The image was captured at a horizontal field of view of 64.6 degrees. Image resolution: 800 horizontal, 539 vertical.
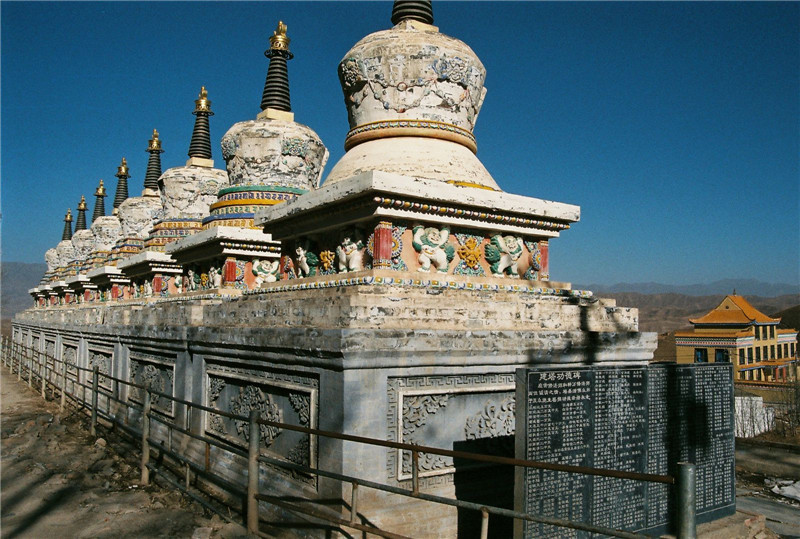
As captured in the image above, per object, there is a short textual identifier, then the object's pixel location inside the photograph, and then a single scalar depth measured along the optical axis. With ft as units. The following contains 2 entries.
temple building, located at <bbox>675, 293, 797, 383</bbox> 90.48
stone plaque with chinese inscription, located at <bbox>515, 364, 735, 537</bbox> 15.98
